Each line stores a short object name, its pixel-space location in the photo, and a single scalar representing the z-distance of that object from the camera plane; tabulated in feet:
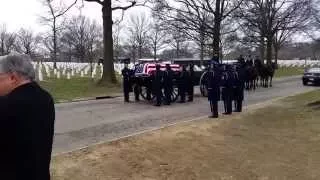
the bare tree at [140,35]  142.90
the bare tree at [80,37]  122.15
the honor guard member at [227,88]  29.25
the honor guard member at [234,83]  29.96
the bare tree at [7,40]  122.37
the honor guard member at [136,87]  38.77
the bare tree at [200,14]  75.29
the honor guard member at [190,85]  38.62
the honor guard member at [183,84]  38.03
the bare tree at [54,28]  99.36
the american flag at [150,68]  37.22
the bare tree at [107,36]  55.59
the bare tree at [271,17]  92.96
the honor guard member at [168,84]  36.14
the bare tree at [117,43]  127.22
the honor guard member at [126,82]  38.46
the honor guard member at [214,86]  27.67
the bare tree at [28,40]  143.64
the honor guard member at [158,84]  35.39
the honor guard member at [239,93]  30.15
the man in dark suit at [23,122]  5.59
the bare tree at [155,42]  139.49
